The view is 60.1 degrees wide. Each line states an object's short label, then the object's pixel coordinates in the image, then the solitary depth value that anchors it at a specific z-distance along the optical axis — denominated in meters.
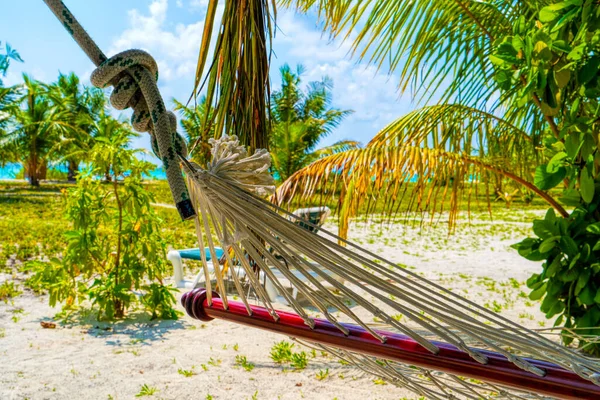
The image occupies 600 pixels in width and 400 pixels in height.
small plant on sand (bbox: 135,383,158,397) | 2.24
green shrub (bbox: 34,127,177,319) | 3.22
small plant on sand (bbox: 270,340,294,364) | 2.67
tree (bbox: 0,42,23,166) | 14.01
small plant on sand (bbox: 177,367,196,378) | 2.45
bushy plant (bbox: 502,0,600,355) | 1.64
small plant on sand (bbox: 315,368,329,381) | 2.43
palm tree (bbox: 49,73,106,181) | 17.56
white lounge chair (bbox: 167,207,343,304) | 3.71
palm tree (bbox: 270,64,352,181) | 10.55
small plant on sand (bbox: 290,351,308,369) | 2.57
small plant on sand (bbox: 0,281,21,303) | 3.80
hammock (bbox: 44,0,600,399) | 0.79
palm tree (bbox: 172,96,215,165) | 11.95
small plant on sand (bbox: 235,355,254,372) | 2.56
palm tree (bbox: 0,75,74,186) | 16.38
